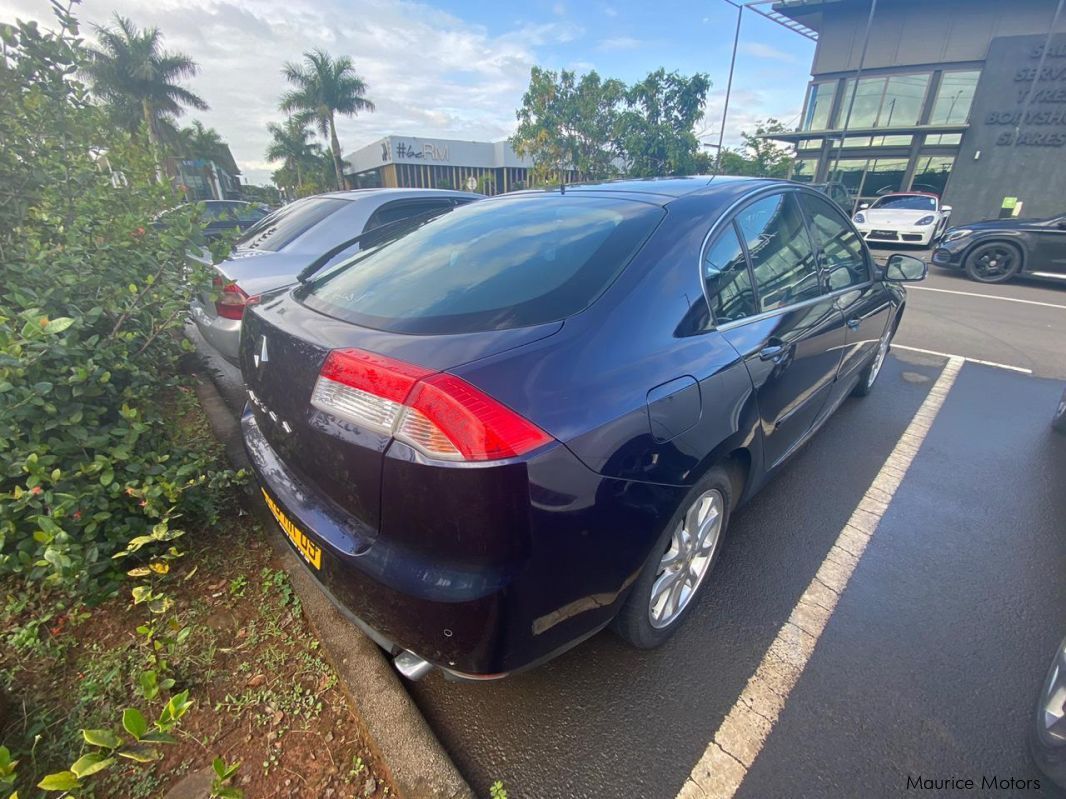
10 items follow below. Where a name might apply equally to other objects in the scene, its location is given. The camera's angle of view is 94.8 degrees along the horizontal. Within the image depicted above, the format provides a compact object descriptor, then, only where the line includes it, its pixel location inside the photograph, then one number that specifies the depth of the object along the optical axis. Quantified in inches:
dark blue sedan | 48.0
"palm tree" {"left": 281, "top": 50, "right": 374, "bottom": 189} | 1193.4
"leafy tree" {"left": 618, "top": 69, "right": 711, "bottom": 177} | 926.4
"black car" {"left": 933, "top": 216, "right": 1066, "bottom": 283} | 342.3
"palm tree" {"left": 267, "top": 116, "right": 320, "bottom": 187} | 1604.3
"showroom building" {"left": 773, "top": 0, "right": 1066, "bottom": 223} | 714.8
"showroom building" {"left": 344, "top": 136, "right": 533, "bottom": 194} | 1439.5
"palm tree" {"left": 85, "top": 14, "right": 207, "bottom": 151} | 1056.2
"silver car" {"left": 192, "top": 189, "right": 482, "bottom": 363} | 141.5
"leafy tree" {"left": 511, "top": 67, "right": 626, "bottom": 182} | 935.0
